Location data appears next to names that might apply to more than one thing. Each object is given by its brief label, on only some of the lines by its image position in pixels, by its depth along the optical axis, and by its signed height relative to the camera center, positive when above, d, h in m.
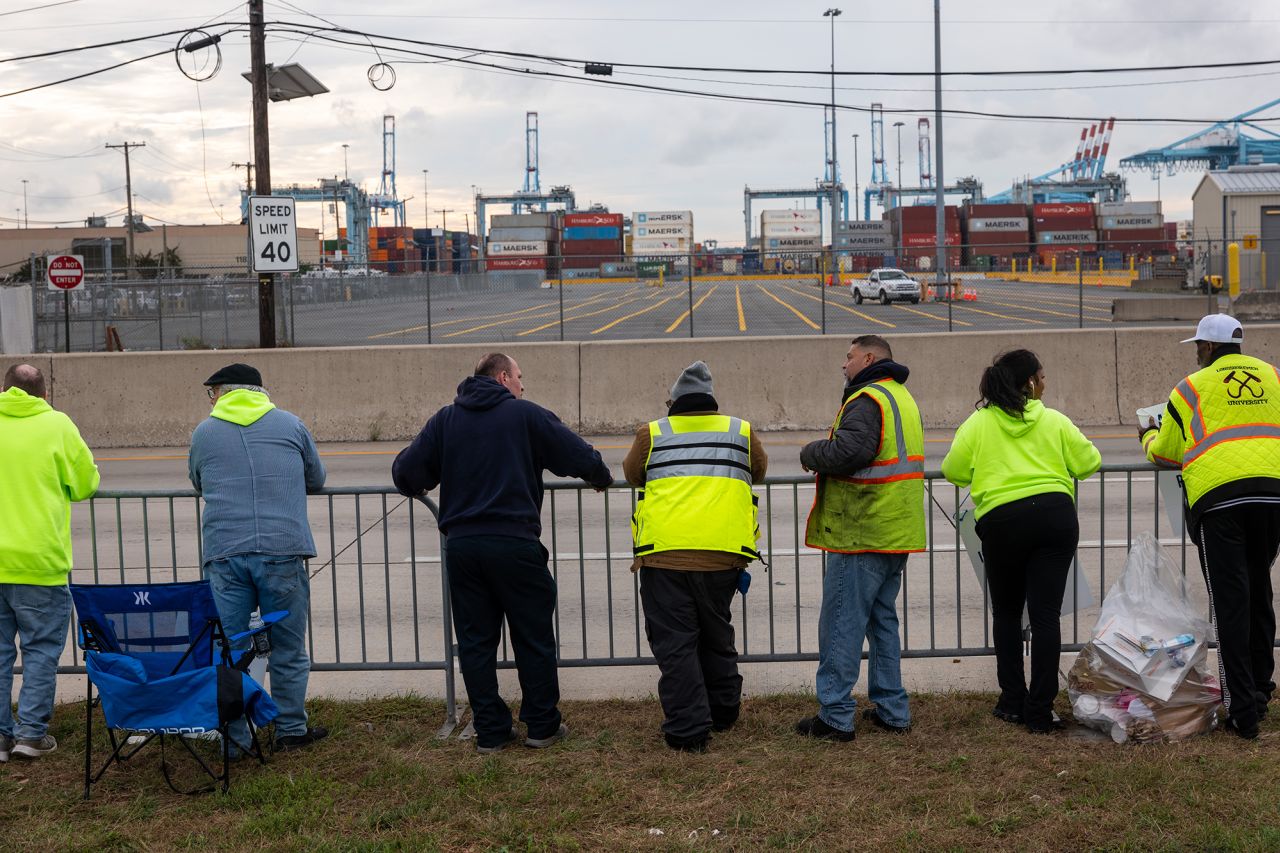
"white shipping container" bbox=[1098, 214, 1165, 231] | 103.69 +7.02
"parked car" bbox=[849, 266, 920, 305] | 36.91 +0.80
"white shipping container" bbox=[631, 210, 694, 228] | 134.00 +10.34
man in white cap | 5.38 -0.74
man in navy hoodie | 5.38 -0.82
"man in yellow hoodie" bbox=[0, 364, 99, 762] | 5.50 -0.95
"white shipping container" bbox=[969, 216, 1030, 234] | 105.31 +7.00
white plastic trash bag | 5.42 -1.49
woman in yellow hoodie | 5.48 -0.76
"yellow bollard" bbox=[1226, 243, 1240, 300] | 22.74 +0.73
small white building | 45.88 +4.20
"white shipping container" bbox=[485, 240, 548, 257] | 98.31 +5.65
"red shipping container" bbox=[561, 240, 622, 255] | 112.62 +6.47
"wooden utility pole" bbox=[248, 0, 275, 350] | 21.42 +3.80
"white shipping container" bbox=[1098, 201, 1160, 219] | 106.69 +8.26
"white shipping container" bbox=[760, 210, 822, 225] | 132.75 +10.17
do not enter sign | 27.31 +1.20
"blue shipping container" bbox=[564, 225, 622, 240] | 117.81 +7.92
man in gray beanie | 5.43 -0.89
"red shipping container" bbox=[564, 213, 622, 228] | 118.66 +9.12
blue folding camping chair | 4.90 -1.33
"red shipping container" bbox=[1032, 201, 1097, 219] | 106.25 +8.15
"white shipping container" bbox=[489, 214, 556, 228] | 114.31 +8.85
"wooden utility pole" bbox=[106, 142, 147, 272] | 82.25 +9.74
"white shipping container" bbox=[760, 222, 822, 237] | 132.25 +8.83
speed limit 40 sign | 18.53 +1.30
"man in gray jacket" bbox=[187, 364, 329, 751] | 5.49 -0.83
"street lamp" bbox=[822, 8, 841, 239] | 57.32 +9.84
